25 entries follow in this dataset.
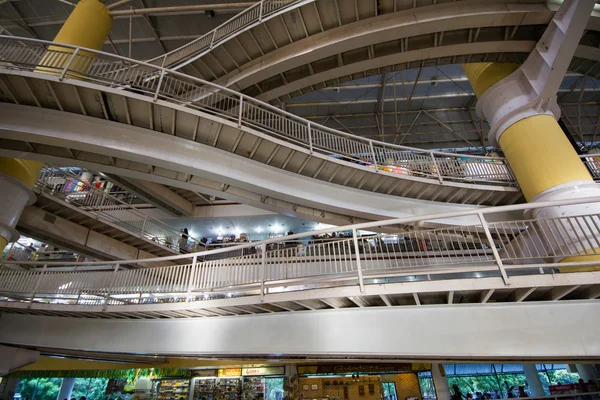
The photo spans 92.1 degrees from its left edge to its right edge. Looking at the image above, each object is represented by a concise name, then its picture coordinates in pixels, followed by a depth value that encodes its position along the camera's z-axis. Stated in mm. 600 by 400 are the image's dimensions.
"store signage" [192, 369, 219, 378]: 13820
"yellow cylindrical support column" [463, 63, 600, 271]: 8156
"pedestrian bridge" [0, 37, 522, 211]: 7062
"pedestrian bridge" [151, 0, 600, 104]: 9484
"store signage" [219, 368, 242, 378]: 13595
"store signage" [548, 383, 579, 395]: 12910
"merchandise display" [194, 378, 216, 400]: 13391
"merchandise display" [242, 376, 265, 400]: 13094
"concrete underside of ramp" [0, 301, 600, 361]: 4500
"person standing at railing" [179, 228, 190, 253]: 16469
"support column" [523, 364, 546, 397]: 14789
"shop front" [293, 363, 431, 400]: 12711
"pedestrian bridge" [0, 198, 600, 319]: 4637
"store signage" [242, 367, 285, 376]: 13386
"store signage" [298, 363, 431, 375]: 13062
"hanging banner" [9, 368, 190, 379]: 12938
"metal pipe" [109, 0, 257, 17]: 12789
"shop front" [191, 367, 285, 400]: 13219
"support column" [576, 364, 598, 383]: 14410
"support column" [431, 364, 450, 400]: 12641
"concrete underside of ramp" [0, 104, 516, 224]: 7156
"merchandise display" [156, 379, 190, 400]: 13789
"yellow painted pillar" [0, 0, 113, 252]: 9023
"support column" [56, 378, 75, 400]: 15906
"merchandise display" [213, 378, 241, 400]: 13130
